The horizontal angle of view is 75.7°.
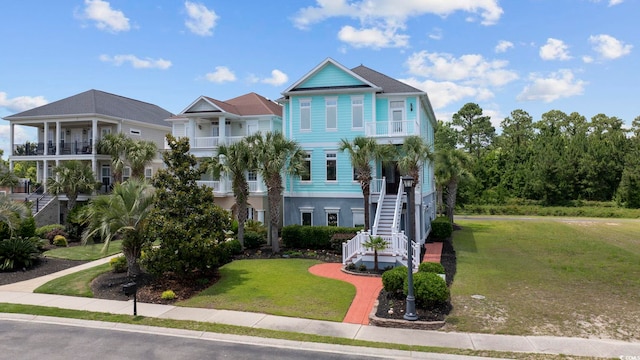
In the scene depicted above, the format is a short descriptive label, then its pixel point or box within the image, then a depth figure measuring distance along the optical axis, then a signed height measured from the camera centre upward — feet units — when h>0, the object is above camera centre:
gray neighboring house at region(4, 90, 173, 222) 106.32 +15.32
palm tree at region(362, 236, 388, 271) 58.95 -9.08
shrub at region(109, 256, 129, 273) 57.93 -11.49
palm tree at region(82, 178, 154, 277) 50.55 -3.99
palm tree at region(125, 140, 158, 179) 95.91 +6.81
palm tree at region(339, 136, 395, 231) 69.36 +4.19
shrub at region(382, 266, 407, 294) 45.06 -10.99
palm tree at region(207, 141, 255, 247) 72.54 +2.72
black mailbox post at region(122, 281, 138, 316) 39.24 -10.11
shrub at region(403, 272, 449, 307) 41.16 -11.09
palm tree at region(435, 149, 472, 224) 108.68 +2.77
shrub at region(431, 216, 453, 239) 88.33 -10.62
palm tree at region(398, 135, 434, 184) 70.38 +4.31
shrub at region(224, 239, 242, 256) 70.18 -11.19
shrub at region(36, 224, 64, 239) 86.17 -9.63
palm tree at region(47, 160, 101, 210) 91.76 +0.72
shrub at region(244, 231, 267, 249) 77.61 -10.96
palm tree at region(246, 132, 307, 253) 71.92 +3.55
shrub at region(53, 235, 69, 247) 82.23 -11.35
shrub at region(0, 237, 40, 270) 61.41 -10.42
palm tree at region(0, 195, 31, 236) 60.34 -4.19
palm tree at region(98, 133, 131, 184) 98.33 +8.40
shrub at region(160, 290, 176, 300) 46.93 -12.84
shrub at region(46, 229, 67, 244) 85.20 -10.51
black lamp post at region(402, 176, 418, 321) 39.14 -11.59
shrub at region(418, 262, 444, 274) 48.21 -10.31
